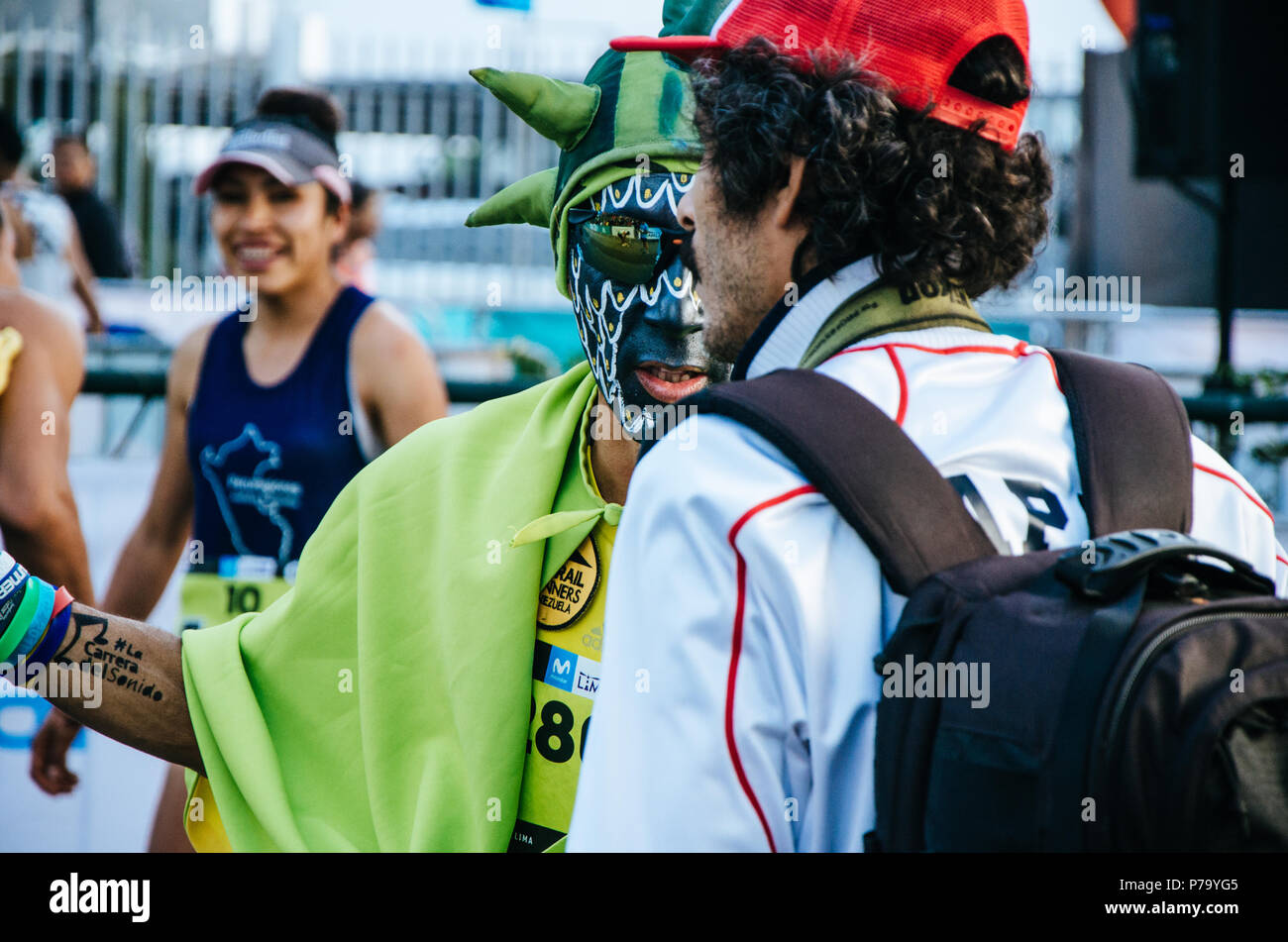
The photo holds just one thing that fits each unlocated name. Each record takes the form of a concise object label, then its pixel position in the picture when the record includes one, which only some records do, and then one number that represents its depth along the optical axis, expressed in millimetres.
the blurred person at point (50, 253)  7047
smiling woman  3666
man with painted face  1882
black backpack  1013
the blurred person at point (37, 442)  3688
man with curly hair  1143
